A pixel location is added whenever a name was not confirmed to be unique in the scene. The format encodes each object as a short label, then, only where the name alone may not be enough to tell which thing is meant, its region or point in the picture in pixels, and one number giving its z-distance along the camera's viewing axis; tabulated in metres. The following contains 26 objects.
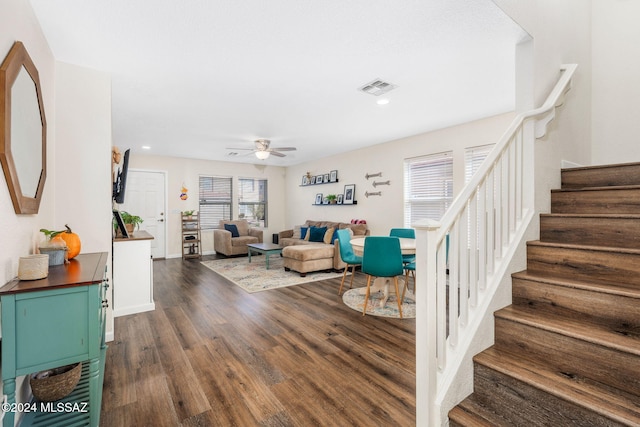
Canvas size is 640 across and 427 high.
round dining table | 3.26
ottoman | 4.94
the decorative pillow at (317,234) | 6.22
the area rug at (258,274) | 4.49
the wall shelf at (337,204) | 6.41
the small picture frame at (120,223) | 3.38
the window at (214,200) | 7.63
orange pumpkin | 1.98
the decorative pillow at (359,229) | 5.83
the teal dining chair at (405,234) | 3.87
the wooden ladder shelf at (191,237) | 7.03
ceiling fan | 5.15
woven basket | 1.63
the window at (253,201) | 8.24
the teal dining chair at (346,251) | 3.79
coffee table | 5.68
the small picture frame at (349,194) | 6.46
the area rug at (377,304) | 3.21
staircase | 1.20
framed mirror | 1.38
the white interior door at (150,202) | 6.67
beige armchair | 6.90
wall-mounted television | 3.00
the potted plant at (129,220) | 3.70
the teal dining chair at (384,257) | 3.04
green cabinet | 1.26
